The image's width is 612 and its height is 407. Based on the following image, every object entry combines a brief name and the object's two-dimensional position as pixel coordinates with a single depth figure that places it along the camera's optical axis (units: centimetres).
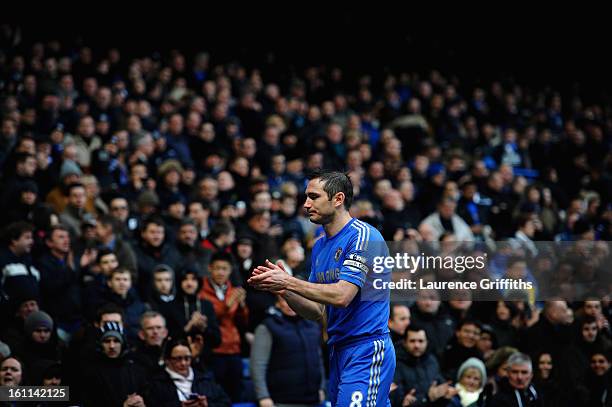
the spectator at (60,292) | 1970
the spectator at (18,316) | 1784
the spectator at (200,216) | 2427
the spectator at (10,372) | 1627
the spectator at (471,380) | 1873
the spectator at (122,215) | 2261
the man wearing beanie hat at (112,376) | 1695
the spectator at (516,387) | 1791
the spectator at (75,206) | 2266
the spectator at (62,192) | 2370
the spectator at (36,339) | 1758
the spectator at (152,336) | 1822
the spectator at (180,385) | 1727
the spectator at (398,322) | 2019
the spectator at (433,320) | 2119
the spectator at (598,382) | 1939
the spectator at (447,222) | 2806
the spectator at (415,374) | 1839
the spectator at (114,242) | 2106
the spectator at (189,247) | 2245
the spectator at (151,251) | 2158
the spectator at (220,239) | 2312
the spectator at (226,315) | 2027
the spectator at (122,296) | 1947
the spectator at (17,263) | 1900
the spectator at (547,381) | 1922
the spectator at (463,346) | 2008
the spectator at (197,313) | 1937
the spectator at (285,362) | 1925
